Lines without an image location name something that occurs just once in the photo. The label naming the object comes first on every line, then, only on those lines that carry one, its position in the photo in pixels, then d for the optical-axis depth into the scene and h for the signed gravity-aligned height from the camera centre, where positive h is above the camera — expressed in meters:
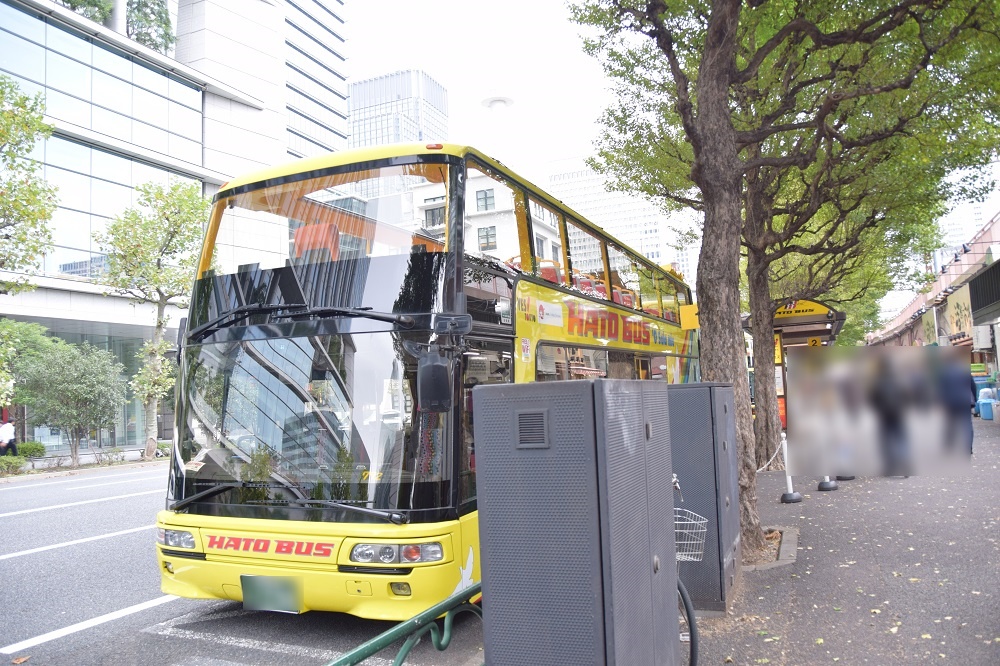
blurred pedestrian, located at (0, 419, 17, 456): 23.27 -0.85
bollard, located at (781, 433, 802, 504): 10.58 -1.55
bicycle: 5.46 -1.09
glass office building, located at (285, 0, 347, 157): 56.78 +26.78
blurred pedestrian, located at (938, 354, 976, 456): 9.37 -0.28
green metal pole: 2.72 -0.93
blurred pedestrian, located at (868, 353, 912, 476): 9.51 -0.30
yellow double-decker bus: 5.14 +0.18
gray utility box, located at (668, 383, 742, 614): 5.52 -0.69
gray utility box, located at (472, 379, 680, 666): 2.75 -0.49
